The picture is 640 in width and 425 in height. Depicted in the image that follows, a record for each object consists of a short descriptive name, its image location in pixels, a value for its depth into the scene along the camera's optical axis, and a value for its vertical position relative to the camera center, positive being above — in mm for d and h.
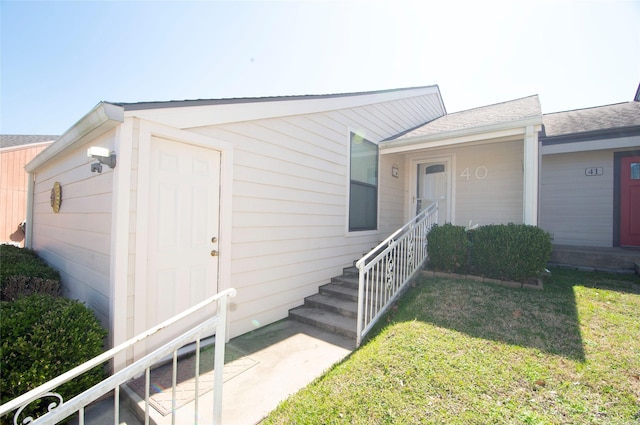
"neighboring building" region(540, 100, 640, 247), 6055 +906
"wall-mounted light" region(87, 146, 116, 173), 2600 +524
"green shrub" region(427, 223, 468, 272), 4824 -526
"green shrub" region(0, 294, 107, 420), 2080 -1074
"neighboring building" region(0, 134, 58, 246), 10555 +734
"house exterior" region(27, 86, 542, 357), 2777 +315
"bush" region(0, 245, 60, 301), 3906 -993
